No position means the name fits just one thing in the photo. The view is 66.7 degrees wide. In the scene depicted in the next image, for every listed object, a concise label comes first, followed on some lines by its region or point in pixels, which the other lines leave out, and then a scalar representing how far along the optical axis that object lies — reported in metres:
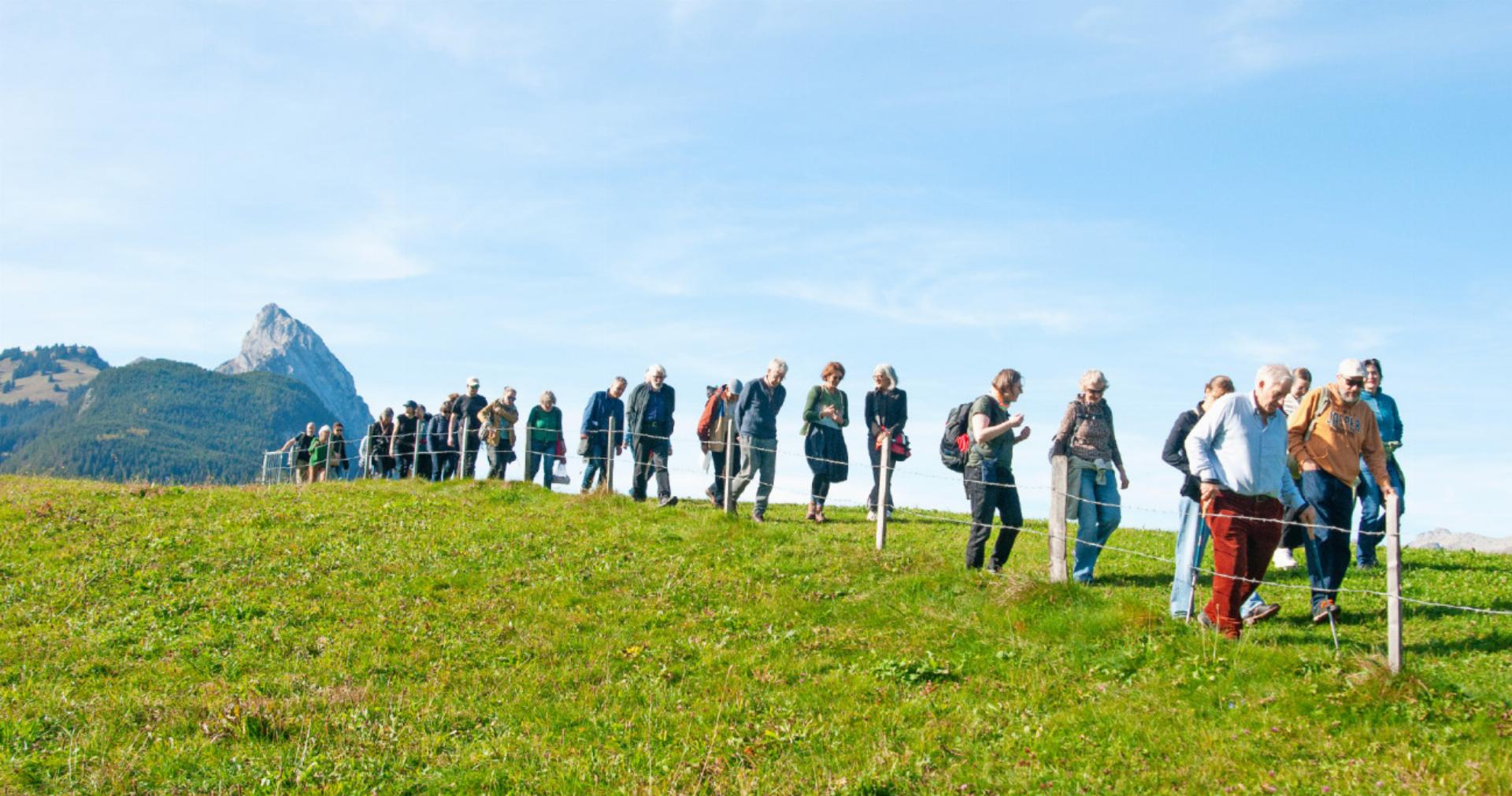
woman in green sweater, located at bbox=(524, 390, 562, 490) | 22.22
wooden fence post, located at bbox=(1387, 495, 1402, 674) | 8.85
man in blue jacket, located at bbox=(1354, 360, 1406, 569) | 14.70
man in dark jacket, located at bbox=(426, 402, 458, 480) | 25.34
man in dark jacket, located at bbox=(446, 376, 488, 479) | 24.14
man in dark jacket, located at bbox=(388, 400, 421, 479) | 27.14
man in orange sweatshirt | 11.32
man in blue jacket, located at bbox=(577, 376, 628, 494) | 20.89
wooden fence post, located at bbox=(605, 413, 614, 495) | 20.78
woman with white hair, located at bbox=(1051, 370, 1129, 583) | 12.71
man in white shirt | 10.15
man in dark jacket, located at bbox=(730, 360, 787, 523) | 17.44
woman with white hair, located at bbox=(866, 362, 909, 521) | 17.00
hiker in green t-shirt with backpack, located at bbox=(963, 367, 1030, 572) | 12.82
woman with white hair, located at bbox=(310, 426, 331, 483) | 30.93
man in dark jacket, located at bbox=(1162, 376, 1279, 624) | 10.90
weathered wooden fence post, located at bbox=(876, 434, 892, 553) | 15.16
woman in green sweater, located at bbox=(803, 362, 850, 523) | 17.17
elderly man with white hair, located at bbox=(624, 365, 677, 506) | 19.55
